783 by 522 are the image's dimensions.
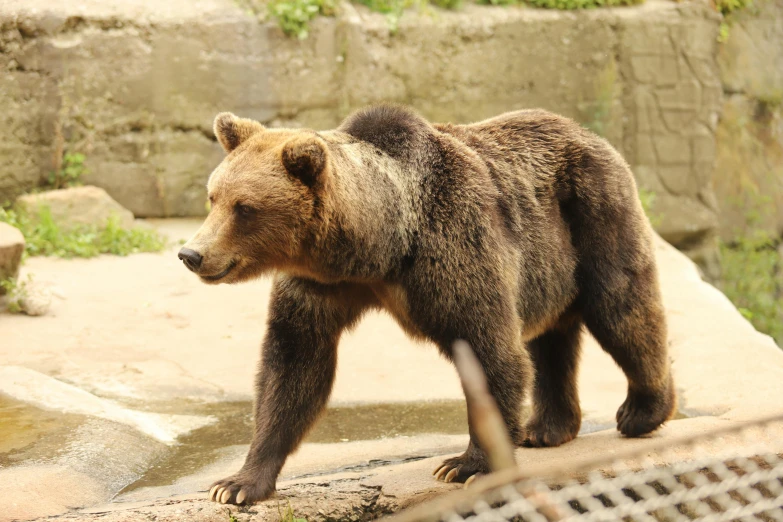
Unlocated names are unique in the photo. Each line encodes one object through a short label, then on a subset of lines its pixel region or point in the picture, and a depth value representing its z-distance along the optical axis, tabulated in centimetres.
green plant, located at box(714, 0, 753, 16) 2312
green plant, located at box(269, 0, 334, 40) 1922
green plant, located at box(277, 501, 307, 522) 733
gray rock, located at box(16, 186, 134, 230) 1787
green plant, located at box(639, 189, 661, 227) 2094
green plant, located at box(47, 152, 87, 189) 1887
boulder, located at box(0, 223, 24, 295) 1306
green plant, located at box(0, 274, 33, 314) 1345
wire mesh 711
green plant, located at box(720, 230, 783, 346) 2344
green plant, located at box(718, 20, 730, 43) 2265
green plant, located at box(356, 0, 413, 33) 2017
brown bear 727
